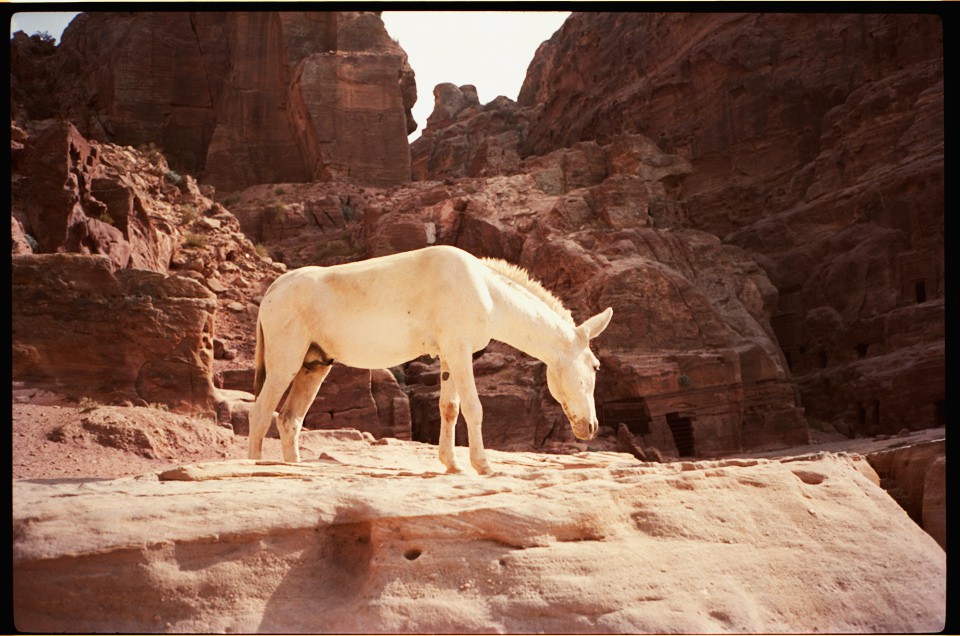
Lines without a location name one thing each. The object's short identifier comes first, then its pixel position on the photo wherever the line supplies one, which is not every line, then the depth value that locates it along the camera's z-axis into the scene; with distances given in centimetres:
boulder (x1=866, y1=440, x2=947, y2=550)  729
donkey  905
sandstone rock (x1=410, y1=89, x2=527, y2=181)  5891
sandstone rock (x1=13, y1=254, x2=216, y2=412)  1409
